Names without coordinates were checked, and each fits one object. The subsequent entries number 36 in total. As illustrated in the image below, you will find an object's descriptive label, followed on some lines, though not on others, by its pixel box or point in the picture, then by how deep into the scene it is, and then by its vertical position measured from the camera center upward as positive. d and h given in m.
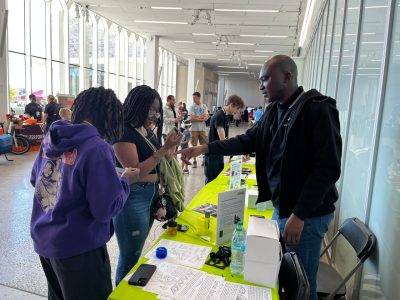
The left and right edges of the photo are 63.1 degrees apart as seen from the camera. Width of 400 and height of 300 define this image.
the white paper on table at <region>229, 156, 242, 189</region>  2.71 -0.61
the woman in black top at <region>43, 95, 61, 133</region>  7.70 -0.47
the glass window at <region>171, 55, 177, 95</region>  20.50 +1.44
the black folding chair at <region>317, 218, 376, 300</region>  1.65 -0.75
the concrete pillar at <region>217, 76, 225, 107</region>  32.00 +0.94
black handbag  1.94 -0.66
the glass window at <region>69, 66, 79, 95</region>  10.39 +0.41
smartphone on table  1.28 -0.72
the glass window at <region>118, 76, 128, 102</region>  13.53 +0.37
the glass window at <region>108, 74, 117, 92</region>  12.68 +0.56
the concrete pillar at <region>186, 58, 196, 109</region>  19.14 +1.28
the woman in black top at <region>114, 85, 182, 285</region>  1.75 -0.36
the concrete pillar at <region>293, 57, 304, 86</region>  10.94 +1.26
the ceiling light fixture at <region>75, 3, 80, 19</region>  9.17 +2.27
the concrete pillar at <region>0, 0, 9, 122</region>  7.23 +0.18
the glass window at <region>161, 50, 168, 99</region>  18.53 +1.21
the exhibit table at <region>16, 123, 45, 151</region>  7.86 -1.04
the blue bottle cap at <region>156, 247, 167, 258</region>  1.49 -0.70
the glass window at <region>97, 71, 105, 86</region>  11.84 +0.61
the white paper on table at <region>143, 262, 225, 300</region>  1.22 -0.72
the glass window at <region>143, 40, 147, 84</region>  15.28 +1.64
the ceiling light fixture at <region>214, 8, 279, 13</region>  8.51 +2.39
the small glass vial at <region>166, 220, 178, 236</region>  1.76 -0.70
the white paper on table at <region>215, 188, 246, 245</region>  1.62 -0.56
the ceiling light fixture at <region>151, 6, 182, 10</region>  8.70 +2.38
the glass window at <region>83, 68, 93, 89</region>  10.81 +0.56
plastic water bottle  1.40 -0.65
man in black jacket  1.40 -0.24
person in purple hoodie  1.19 -0.39
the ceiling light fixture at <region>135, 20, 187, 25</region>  10.41 +2.39
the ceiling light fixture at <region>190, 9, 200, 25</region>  8.81 +2.27
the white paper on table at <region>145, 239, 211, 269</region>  1.47 -0.73
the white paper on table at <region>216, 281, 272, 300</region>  1.23 -0.72
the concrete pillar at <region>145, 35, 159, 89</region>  12.71 +1.42
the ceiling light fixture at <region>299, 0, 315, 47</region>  7.49 +2.31
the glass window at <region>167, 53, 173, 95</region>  19.57 +1.55
